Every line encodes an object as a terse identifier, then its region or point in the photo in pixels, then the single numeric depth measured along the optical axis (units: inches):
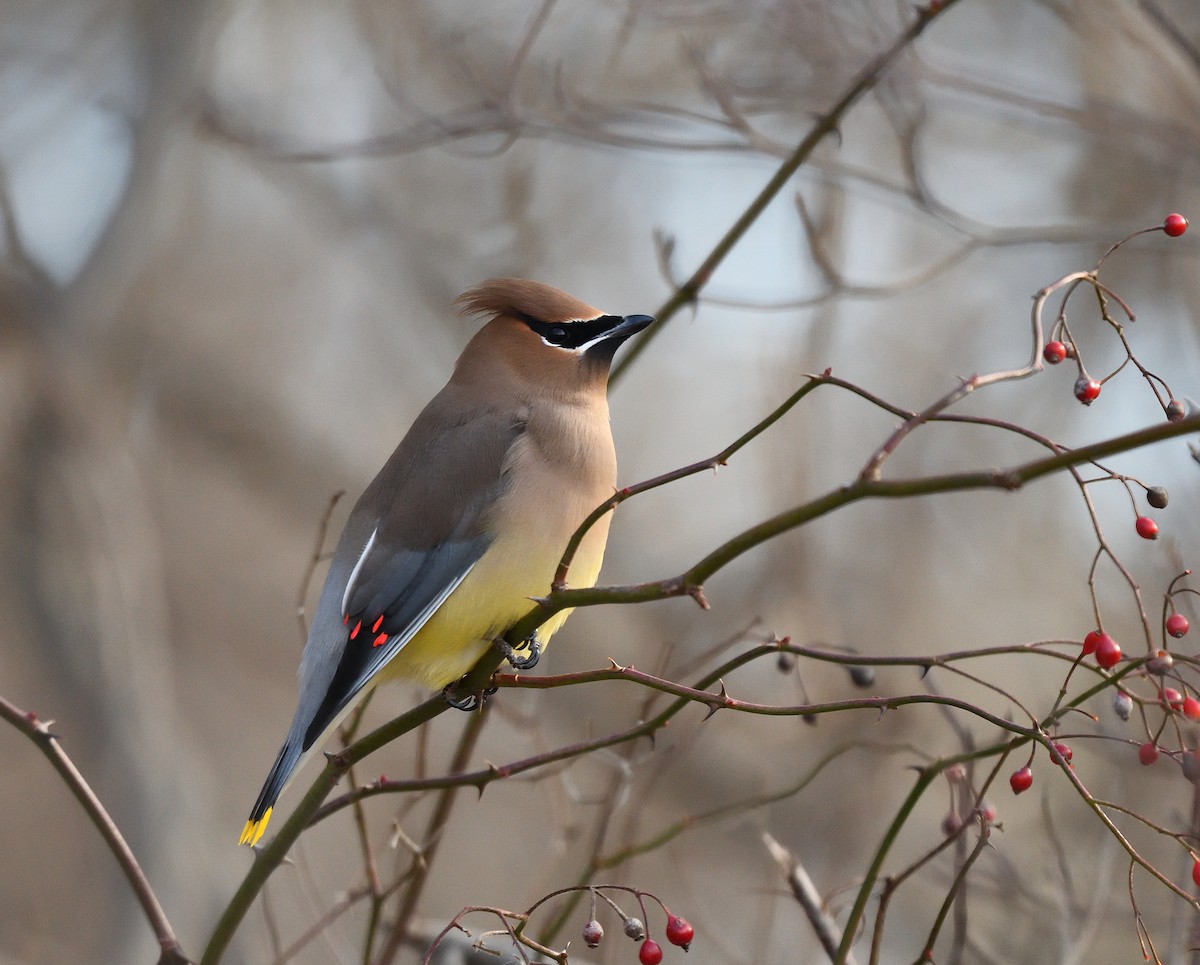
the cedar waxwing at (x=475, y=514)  244.4
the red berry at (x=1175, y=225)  163.2
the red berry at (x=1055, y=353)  158.2
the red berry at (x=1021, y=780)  164.1
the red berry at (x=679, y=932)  168.1
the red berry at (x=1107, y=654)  152.5
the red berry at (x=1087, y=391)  154.4
